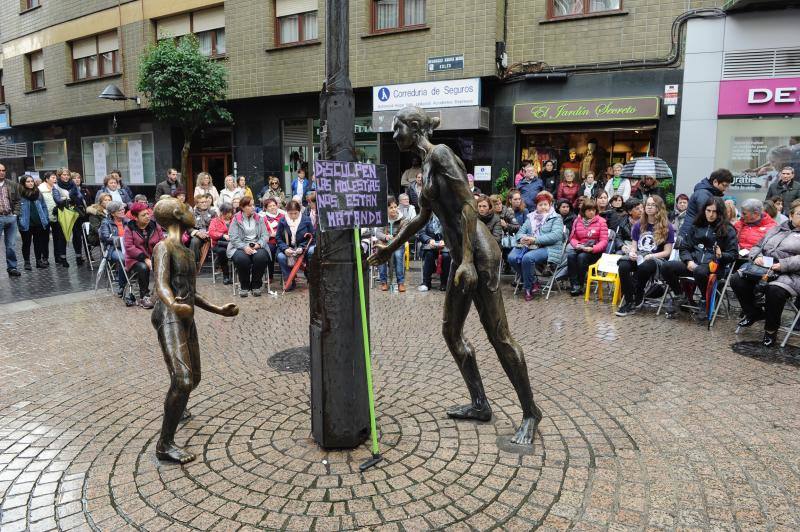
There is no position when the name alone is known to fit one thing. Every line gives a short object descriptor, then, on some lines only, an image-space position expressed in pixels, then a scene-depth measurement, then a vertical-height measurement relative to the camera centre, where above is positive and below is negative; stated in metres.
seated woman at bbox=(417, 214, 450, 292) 9.62 -1.32
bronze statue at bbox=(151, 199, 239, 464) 3.61 -0.93
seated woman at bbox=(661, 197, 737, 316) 7.21 -0.93
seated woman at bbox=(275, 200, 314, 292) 9.77 -1.06
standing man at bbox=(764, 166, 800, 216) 10.08 -0.22
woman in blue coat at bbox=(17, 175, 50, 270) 11.43 -0.95
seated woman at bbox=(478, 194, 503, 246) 9.30 -0.73
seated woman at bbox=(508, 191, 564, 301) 8.93 -1.10
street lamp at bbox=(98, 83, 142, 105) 15.75 +2.24
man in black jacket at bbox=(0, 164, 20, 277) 11.08 -0.77
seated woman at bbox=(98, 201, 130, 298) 9.23 -0.95
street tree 14.91 +2.48
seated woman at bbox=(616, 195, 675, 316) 7.94 -1.12
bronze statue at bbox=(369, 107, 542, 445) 3.75 -0.45
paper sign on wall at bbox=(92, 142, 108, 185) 22.31 +0.46
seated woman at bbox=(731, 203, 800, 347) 6.28 -1.16
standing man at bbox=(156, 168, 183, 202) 12.68 -0.29
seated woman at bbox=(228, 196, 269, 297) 9.28 -1.23
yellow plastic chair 8.33 -1.51
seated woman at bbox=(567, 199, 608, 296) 9.02 -1.10
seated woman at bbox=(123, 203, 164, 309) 8.55 -1.14
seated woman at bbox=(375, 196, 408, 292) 9.80 -1.16
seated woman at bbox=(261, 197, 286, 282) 10.12 -0.86
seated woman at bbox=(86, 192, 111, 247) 10.73 -0.84
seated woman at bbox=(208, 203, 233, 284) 10.23 -1.11
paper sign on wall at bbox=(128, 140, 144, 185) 20.95 +0.36
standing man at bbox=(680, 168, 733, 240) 7.68 -0.21
